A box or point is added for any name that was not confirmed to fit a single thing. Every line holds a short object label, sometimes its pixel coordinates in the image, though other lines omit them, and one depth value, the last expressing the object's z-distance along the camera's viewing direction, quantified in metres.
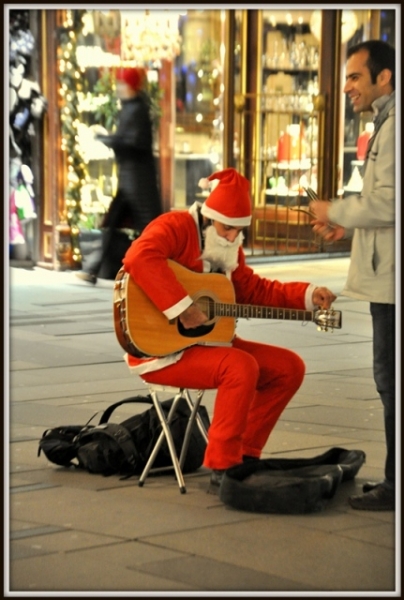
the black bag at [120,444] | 8.49
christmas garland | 19.00
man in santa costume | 7.94
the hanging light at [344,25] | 22.05
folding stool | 8.18
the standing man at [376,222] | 7.46
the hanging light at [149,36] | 19.45
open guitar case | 7.61
